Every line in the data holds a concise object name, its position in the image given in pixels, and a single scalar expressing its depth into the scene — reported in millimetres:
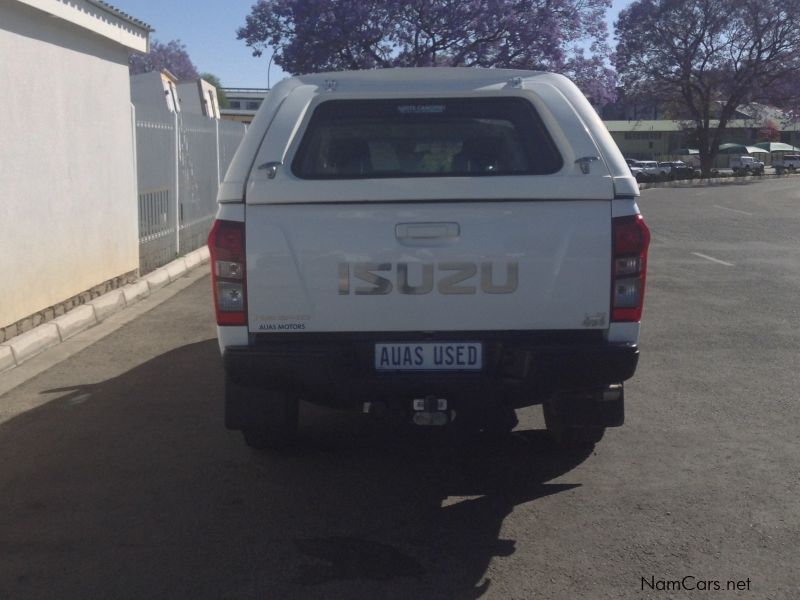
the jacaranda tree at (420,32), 31672
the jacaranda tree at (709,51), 46500
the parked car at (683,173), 49719
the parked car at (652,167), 59288
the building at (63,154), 8117
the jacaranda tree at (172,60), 61022
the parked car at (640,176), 47969
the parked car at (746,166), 58594
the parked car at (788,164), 64250
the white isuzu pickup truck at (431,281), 4301
